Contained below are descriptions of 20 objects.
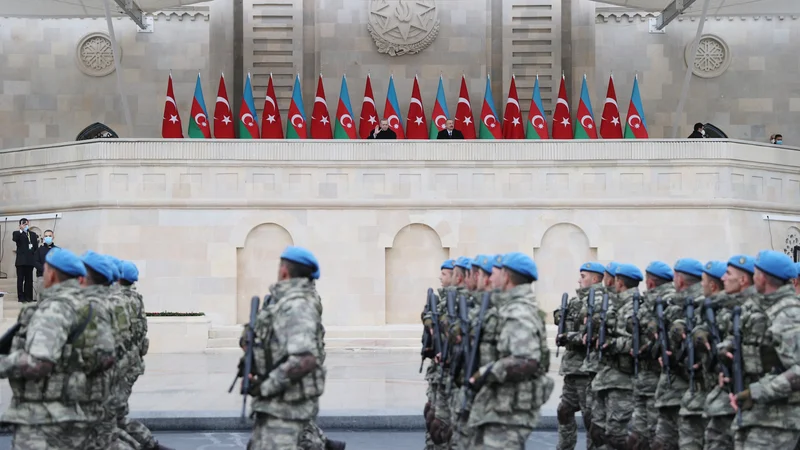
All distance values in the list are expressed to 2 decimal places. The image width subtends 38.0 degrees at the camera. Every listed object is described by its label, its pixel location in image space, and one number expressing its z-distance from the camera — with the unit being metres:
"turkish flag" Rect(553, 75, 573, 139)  30.08
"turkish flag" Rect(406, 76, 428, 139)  30.12
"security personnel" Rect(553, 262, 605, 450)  11.49
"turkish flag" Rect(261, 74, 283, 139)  29.66
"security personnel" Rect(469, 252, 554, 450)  7.86
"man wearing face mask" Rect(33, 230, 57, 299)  23.78
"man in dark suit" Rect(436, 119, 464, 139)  26.48
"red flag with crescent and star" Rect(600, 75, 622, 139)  30.06
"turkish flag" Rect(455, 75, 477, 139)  30.36
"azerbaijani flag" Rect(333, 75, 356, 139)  29.47
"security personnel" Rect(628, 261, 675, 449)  10.07
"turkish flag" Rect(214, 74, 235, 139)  30.17
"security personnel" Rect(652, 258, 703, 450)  9.47
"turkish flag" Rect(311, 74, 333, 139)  29.66
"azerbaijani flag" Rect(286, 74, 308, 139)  28.91
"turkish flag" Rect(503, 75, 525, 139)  29.92
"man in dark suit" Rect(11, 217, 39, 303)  24.16
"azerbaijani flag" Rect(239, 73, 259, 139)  29.27
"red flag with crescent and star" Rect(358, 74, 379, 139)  29.91
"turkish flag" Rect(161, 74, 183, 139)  29.64
